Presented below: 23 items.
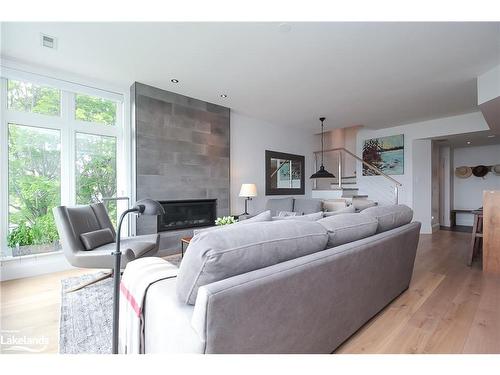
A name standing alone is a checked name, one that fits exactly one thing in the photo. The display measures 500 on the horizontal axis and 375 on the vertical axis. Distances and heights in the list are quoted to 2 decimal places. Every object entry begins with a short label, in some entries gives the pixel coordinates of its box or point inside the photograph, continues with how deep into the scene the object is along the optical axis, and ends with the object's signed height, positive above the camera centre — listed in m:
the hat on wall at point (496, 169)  6.03 +0.42
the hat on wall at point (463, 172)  6.51 +0.39
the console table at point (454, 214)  6.55 -0.73
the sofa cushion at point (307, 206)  5.18 -0.38
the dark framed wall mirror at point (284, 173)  5.79 +0.36
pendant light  4.80 +0.26
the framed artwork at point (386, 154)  5.90 +0.82
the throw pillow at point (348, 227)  1.50 -0.26
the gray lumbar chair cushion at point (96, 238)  2.53 -0.51
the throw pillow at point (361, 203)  4.80 -0.31
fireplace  4.03 -0.44
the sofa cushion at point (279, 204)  5.40 -0.36
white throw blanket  1.17 -0.53
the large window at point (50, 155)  2.99 +0.46
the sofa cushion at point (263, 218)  1.88 -0.22
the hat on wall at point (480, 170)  6.19 +0.40
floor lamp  1.06 -0.21
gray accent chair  2.38 -0.58
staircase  5.86 -0.07
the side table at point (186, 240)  2.95 -0.61
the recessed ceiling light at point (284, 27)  2.29 +1.50
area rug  1.59 -0.99
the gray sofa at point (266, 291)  0.88 -0.44
